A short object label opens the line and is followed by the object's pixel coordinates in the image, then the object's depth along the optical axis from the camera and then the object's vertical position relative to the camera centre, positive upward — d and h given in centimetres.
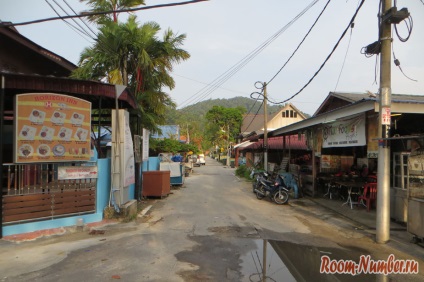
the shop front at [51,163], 738 -41
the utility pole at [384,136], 750 +29
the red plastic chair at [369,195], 1124 -168
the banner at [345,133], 973 +51
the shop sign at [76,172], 808 -64
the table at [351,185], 1162 -139
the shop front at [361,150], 762 -10
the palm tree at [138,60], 1214 +346
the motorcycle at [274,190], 1315 -181
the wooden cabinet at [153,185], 1366 -161
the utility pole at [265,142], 2138 +35
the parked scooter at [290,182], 1493 -167
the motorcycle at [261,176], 1488 -141
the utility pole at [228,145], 5217 +44
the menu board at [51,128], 752 +48
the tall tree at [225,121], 5888 +499
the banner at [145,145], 1276 +10
